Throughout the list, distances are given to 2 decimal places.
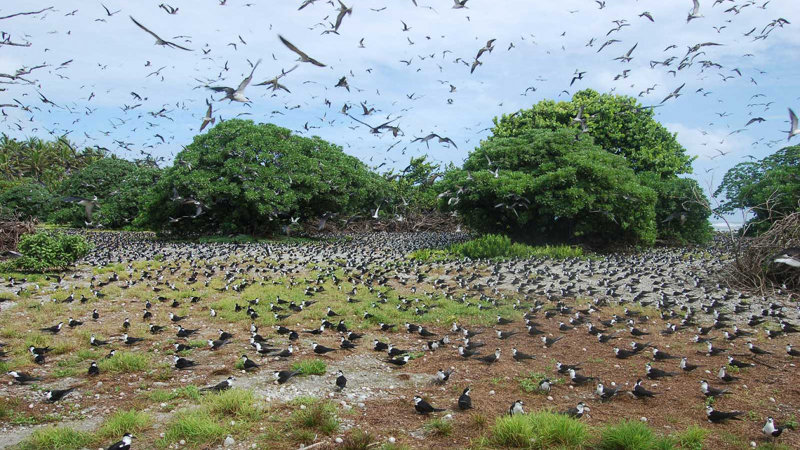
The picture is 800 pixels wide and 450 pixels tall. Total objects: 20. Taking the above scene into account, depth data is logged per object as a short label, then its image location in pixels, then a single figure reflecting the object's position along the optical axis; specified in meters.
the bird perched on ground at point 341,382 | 6.66
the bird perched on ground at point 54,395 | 6.28
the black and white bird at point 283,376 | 6.88
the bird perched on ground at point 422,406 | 5.99
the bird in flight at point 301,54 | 7.02
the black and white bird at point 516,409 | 5.79
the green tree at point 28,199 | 38.06
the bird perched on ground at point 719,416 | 5.89
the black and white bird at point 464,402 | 6.10
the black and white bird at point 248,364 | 7.45
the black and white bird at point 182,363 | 7.48
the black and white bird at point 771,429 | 5.46
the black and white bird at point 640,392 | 6.60
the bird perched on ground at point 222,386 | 6.49
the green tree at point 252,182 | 24.48
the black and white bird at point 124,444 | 4.88
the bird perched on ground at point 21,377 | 6.90
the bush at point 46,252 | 15.51
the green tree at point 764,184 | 19.38
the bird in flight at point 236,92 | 8.79
